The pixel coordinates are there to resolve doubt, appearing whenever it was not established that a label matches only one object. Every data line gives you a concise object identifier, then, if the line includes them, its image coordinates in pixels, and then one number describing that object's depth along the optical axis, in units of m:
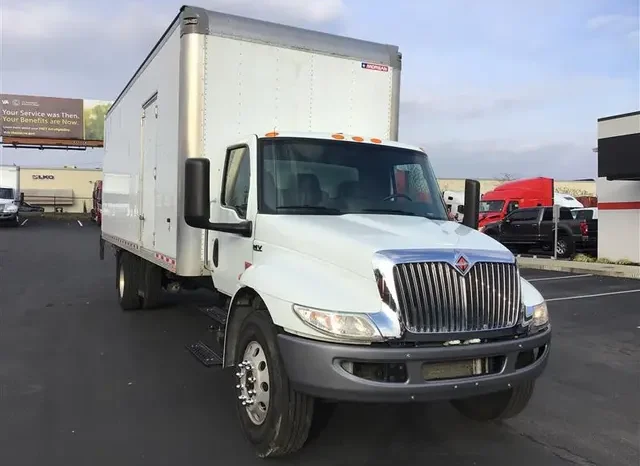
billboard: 45.44
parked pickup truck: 20.20
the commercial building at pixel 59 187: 54.91
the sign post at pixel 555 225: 18.72
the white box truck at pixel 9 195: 32.31
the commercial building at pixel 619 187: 16.58
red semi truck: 27.64
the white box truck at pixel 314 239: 3.67
